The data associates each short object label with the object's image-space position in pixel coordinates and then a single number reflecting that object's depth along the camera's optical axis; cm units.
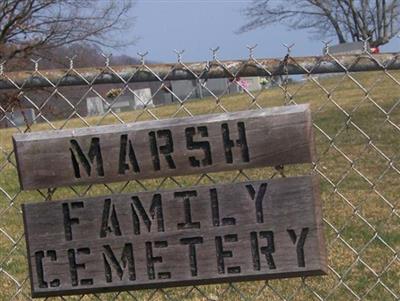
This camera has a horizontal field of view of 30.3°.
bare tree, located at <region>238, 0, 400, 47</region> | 3812
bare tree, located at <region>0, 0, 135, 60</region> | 2527
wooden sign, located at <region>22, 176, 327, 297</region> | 253
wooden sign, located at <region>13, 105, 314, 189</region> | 252
